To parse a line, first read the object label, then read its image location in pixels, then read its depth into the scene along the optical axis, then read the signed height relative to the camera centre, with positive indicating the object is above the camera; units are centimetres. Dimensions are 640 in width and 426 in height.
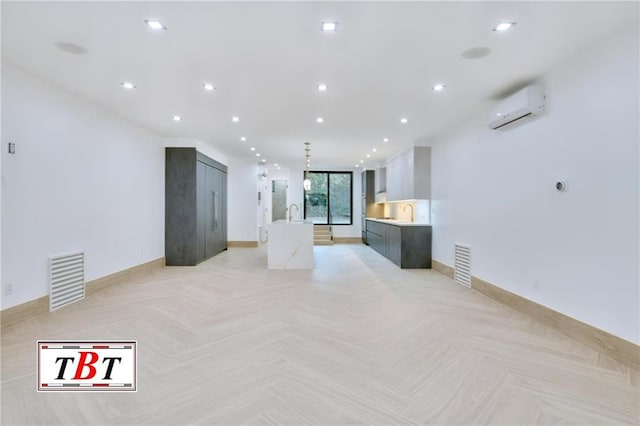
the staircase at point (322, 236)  1088 -103
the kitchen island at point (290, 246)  660 -84
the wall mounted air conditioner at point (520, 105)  349 +127
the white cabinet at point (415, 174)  682 +81
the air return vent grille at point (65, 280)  380 -96
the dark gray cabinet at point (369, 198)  1083 +38
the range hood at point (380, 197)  1014 +40
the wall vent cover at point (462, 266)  511 -102
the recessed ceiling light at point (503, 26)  251 +157
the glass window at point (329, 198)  1181 +41
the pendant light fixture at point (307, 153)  724 +153
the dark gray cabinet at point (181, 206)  671 +6
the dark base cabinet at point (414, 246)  658 -84
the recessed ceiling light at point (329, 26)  251 +156
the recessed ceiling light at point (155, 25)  250 +157
